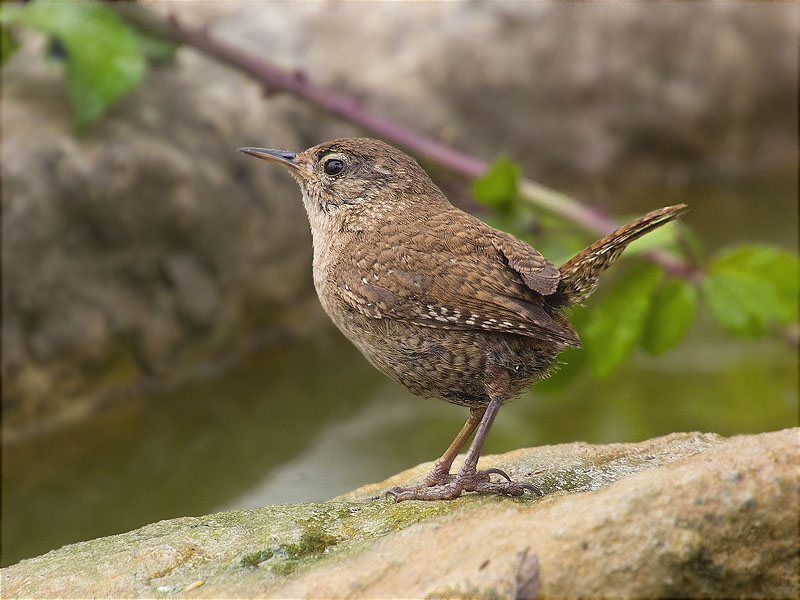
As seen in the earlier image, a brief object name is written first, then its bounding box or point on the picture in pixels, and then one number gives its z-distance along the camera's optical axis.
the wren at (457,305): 4.95
